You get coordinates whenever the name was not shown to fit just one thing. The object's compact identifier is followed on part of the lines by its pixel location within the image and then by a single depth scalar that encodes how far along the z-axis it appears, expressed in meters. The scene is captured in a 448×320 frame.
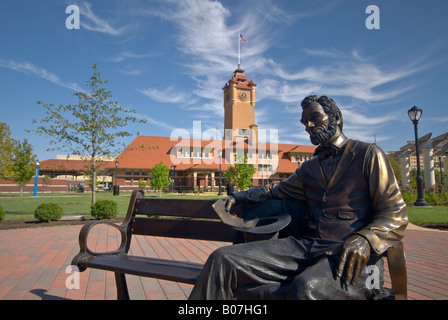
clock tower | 63.50
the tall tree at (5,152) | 17.53
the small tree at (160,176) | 31.53
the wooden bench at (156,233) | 2.44
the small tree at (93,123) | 11.97
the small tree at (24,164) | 27.59
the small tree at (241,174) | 29.06
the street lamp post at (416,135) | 13.96
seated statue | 1.64
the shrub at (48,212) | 9.62
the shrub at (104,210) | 10.32
